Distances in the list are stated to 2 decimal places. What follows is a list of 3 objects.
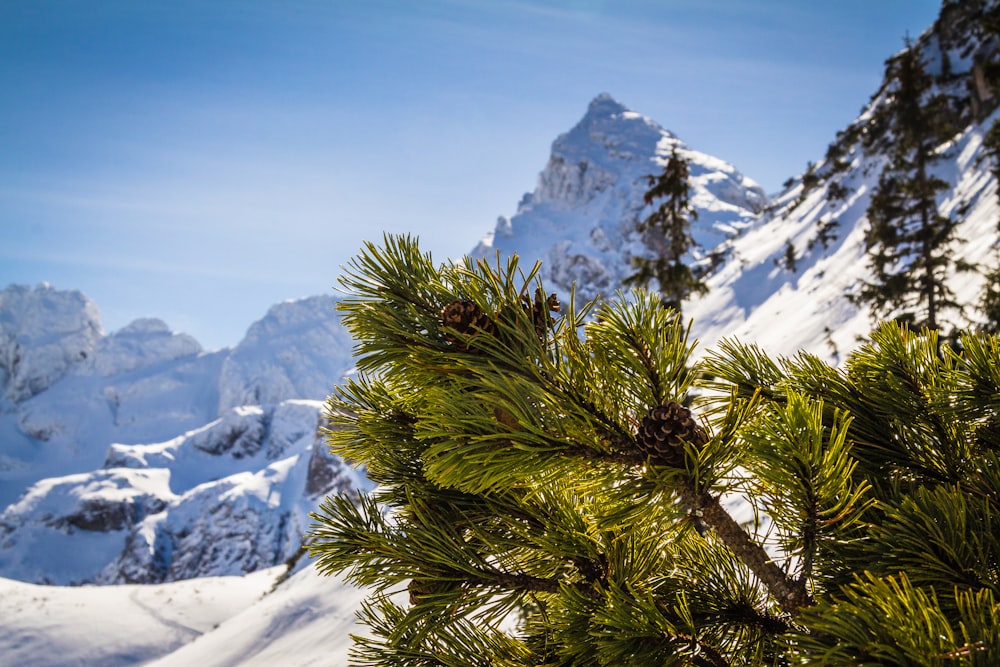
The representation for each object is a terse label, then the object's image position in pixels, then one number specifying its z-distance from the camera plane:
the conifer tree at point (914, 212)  12.56
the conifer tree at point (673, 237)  13.84
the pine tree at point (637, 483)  1.14
